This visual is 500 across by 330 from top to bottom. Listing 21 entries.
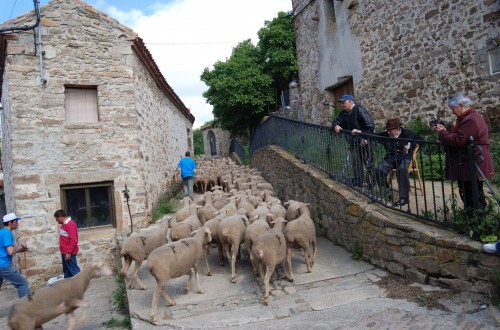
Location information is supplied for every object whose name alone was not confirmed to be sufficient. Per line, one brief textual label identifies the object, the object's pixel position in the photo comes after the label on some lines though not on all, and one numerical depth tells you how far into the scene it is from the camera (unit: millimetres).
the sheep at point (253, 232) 5362
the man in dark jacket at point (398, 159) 5238
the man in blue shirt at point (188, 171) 11820
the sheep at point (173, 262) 4492
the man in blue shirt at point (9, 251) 6051
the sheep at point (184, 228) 5969
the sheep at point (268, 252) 4613
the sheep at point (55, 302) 3908
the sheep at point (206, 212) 7074
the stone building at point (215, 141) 33581
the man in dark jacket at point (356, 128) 5957
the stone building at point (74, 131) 7914
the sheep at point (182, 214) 7043
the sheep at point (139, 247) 5441
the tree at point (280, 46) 20406
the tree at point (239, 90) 21562
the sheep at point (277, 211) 6430
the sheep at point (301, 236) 5227
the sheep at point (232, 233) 5528
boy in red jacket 6328
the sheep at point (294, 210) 6293
